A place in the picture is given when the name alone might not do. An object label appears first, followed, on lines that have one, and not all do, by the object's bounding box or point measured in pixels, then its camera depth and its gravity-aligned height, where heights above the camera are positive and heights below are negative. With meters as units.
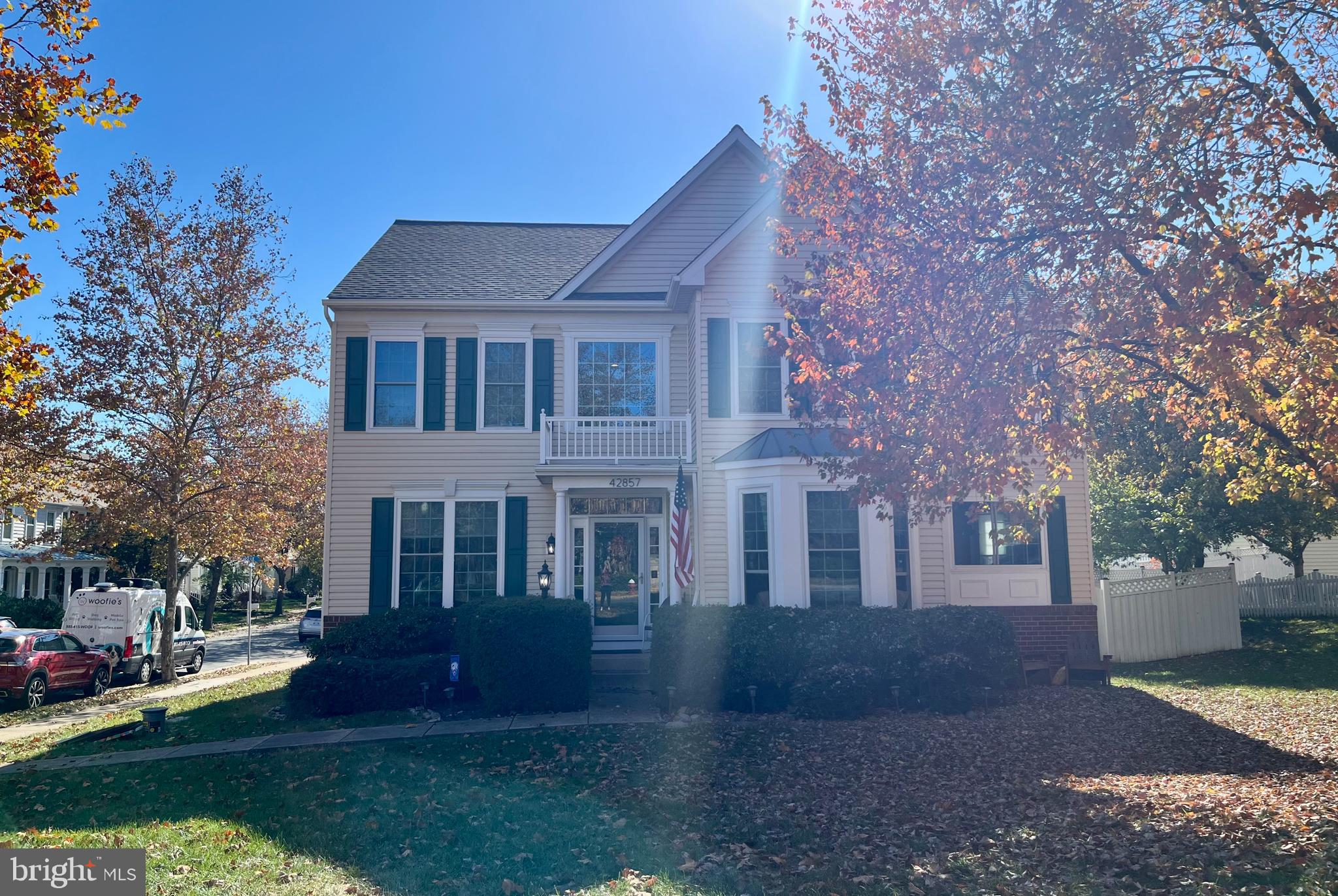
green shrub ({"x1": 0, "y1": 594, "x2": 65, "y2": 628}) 28.92 -1.47
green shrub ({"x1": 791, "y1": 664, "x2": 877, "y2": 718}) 11.51 -1.73
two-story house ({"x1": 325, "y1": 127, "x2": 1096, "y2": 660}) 15.05 +2.38
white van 19.59 -1.26
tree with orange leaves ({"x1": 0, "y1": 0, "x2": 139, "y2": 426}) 7.99 +3.96
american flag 13.30 +0.27
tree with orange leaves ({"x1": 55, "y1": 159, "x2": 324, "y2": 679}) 18.03 +3.88
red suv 15.91 -1.85
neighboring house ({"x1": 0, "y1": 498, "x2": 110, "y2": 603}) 37.44 -0.07
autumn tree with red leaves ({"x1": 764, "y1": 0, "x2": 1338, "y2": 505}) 7.08 +2.88
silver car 27.55 -1.87
